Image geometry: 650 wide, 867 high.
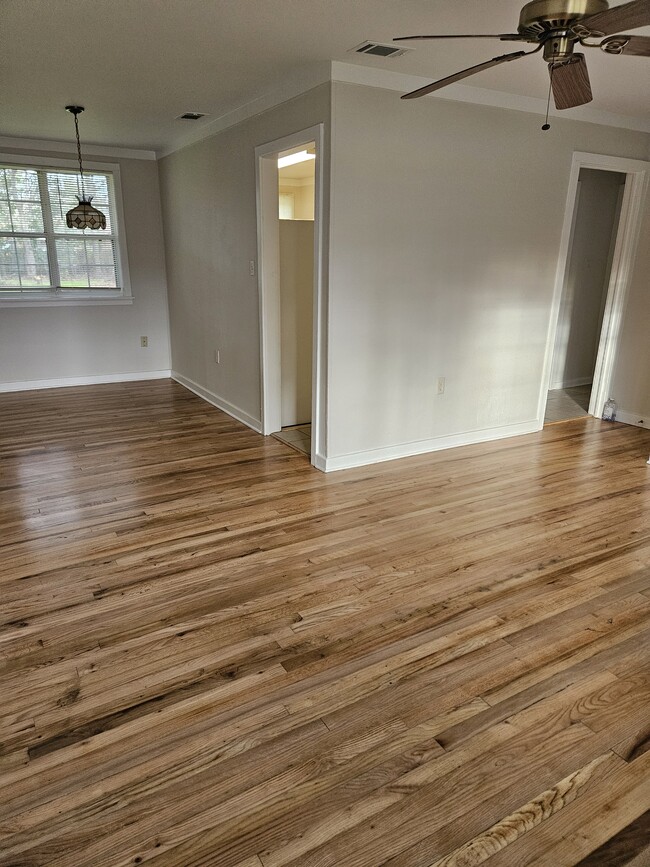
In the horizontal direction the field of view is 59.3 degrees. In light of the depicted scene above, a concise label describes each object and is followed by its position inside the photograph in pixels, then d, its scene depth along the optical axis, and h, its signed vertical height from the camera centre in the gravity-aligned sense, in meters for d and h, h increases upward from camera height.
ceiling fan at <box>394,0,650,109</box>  1.74 +0.70
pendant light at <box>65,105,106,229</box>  5.54 +0.28
